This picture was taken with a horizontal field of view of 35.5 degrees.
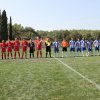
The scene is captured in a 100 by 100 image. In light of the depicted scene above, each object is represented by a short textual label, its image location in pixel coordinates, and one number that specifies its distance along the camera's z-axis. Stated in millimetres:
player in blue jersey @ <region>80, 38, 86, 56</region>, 14479
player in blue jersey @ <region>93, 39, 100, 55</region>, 14761
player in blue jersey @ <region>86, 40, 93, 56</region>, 14523
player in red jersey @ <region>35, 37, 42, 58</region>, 12988
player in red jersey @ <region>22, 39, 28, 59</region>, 12910
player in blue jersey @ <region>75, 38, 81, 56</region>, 14994
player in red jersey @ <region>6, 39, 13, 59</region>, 12964
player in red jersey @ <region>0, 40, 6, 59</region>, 12901
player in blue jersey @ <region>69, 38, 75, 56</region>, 14698
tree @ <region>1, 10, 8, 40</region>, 34244
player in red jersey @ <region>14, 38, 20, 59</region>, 12989
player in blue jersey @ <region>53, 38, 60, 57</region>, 14090
